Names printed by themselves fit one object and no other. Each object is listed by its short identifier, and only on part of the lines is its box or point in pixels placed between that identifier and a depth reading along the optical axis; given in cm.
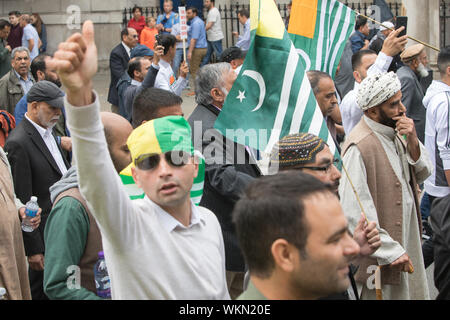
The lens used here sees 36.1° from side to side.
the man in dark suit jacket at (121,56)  1071
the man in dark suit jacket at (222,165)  424
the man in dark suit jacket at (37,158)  489
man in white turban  436
